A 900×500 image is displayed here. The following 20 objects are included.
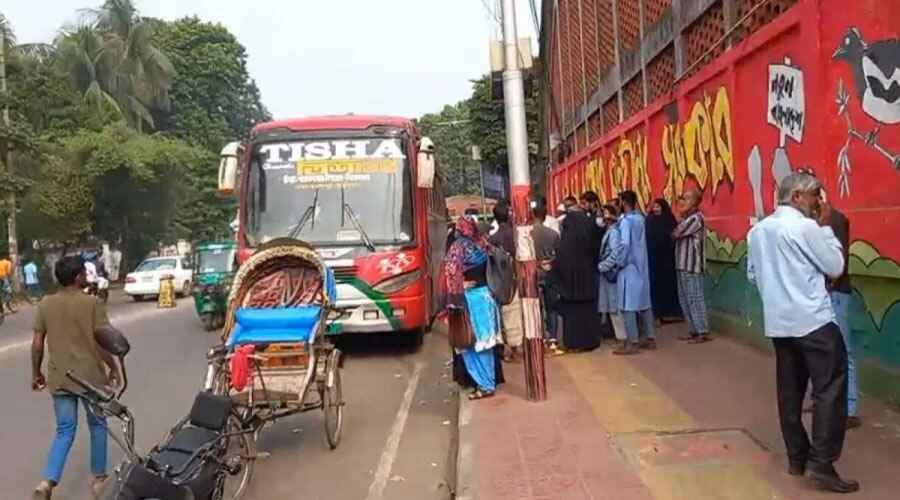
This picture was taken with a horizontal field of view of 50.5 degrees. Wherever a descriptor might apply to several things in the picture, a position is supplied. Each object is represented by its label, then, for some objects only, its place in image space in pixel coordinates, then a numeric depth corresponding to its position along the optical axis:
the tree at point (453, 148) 84.25
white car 29.05
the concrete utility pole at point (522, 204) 8.20
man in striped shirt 10.30
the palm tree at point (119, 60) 45.22
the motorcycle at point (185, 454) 4.79
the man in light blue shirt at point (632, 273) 10.32
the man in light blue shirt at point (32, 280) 32.09
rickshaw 6.97
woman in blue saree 8.53
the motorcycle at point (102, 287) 23.02
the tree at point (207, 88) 59.84
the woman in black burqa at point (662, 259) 11.80
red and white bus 12.09
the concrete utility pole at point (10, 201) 28.12
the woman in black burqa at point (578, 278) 10.66
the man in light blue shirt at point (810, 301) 5.18
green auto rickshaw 17.97
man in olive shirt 6.30
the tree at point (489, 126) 42.50
